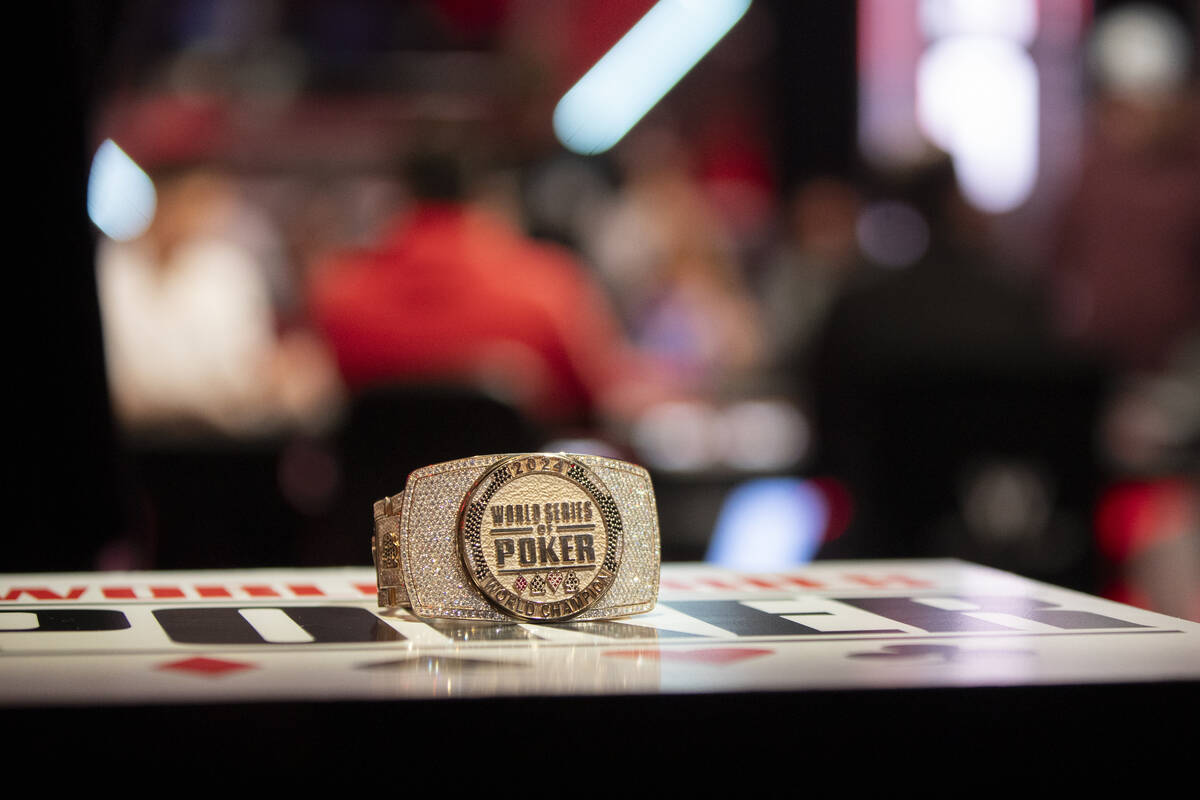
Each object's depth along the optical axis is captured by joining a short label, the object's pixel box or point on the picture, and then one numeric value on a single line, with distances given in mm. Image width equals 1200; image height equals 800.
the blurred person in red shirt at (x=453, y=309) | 2904
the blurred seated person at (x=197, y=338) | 3183
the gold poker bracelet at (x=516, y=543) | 911
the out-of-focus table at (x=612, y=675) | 633
